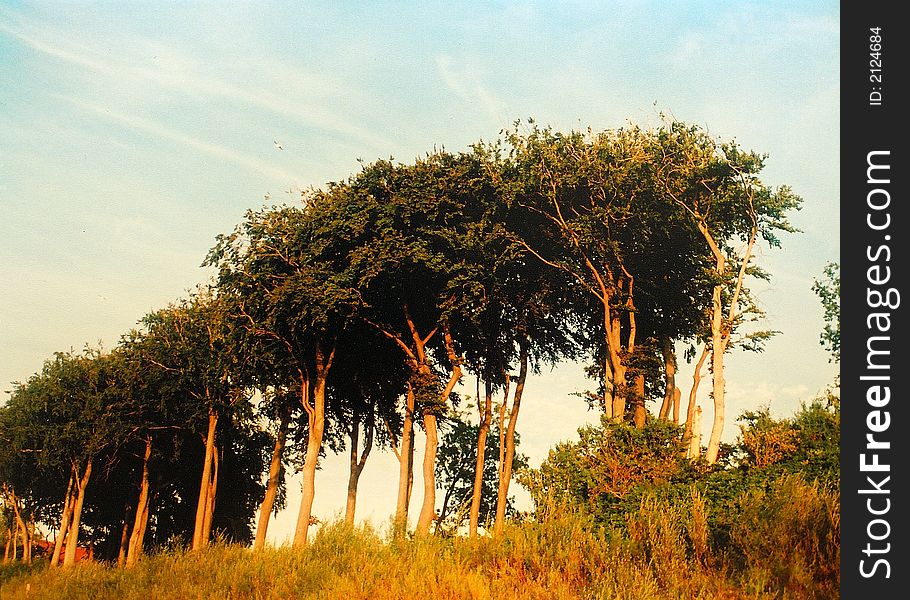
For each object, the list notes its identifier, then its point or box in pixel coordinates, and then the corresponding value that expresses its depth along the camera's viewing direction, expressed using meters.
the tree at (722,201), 30.48
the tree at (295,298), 32.09
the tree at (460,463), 46.66
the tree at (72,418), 44.97
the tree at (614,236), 33.53
